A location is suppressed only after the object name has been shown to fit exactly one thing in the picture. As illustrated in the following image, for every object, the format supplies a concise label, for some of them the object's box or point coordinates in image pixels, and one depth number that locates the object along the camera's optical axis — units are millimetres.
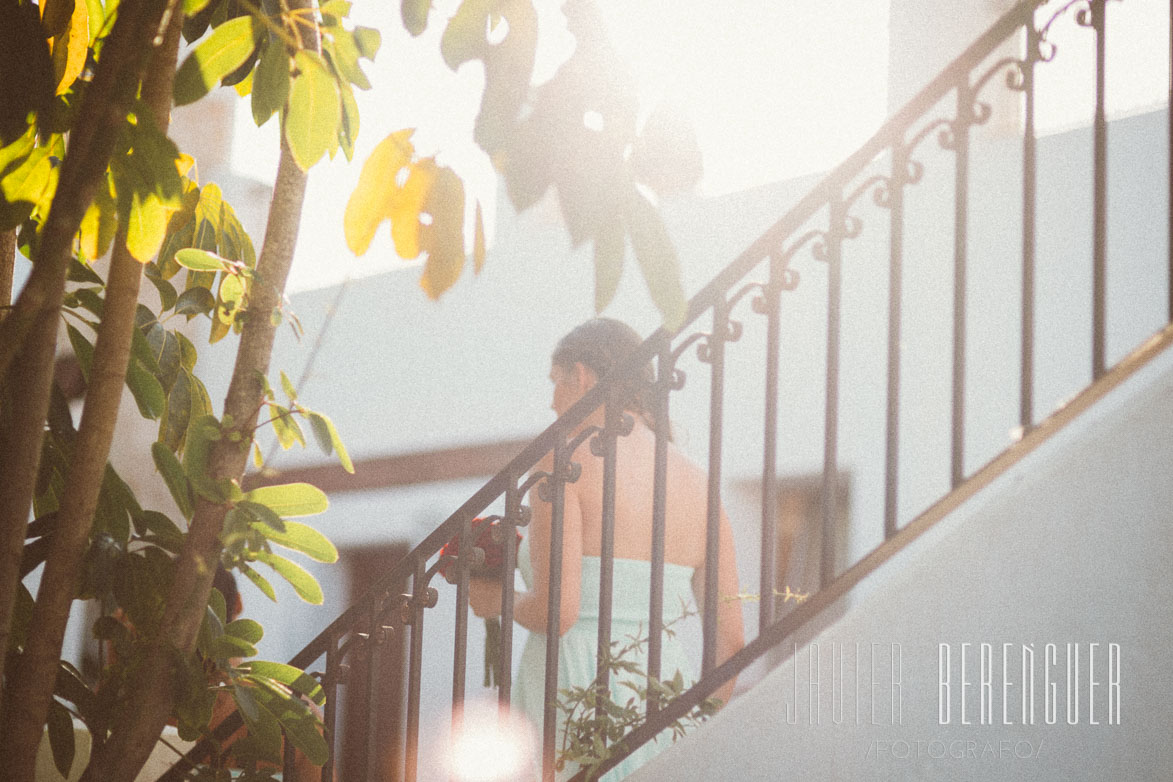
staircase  6336
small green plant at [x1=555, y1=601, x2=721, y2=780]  6758
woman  7136
